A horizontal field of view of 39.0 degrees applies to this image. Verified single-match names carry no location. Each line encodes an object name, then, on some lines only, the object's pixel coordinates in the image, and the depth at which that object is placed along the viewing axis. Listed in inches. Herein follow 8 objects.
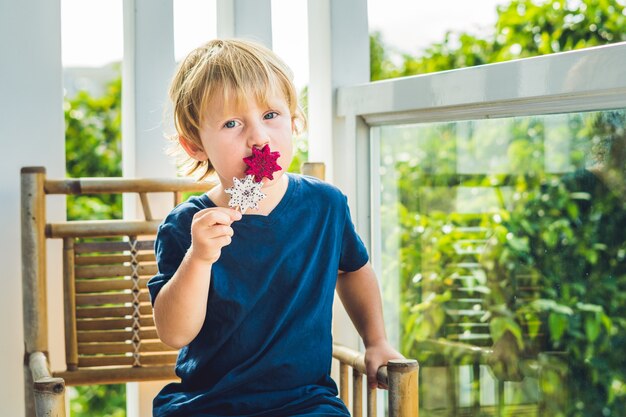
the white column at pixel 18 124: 62.7
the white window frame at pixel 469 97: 44.3
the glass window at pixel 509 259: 47.8
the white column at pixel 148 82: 65.4
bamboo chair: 60.3
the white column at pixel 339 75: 66.7
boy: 46.6
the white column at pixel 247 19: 67.7
